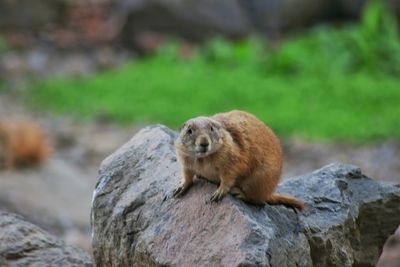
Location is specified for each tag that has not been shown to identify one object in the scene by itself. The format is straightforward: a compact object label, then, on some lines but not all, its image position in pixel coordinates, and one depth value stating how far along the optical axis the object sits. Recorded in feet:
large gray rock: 34.99
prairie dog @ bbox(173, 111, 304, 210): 36.09
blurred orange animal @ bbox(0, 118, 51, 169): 79.61
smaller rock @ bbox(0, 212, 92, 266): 41.42
